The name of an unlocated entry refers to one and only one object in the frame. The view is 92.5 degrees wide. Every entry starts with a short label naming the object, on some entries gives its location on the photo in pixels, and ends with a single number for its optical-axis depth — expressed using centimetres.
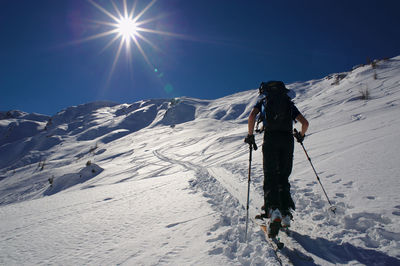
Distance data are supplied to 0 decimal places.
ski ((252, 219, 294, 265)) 219
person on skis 282
